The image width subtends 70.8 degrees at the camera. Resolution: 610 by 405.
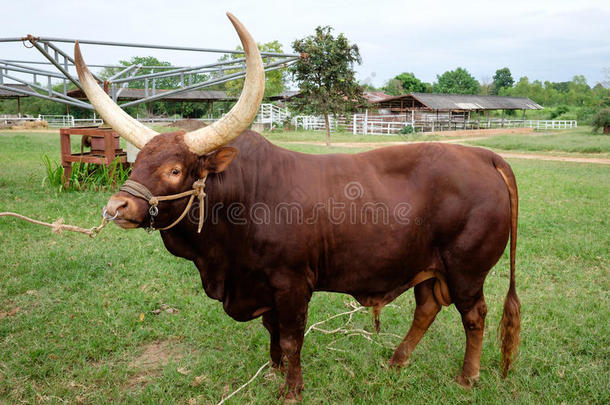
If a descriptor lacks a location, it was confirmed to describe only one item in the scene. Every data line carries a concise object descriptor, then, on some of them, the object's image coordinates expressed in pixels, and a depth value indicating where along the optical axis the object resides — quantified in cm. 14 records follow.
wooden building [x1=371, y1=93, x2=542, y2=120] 3415
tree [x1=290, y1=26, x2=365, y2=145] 2084
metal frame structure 762
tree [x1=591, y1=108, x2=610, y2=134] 2787
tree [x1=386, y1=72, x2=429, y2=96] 6688
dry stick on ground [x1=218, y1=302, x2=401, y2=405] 395
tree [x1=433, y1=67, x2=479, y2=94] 7138
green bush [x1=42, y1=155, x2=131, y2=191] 877
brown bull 272
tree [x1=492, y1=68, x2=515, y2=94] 10000
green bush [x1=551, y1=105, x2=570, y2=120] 5103
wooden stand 862
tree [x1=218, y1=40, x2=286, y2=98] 3600
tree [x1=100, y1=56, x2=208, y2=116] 3911
